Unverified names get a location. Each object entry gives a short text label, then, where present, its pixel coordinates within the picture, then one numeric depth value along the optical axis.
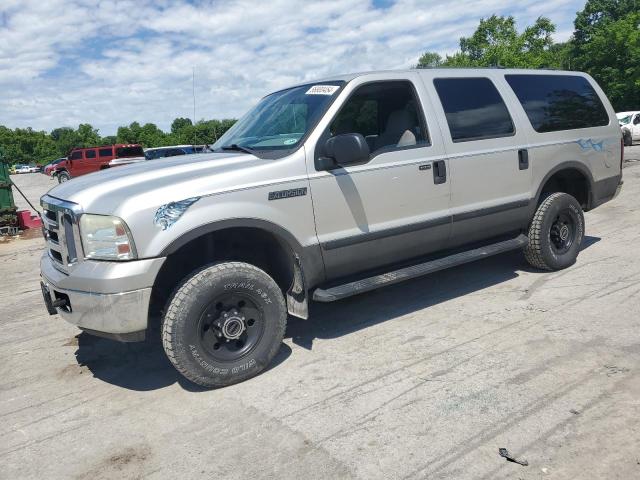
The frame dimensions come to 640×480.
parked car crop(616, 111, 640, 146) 23.78
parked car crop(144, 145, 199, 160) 21.80
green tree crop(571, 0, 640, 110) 36.38
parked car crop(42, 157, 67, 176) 45.12
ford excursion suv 3.23
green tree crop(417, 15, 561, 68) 44.91
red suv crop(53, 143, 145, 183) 28.31
